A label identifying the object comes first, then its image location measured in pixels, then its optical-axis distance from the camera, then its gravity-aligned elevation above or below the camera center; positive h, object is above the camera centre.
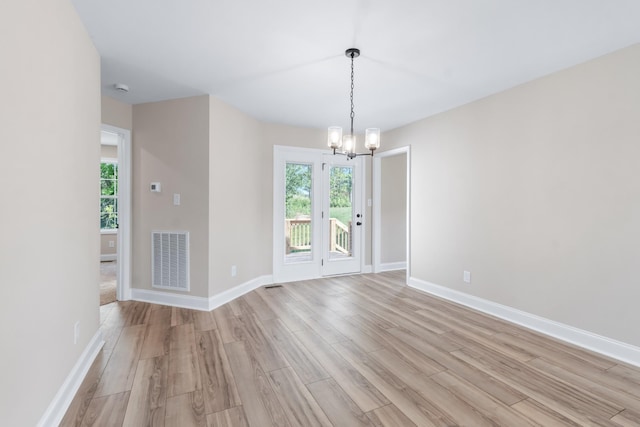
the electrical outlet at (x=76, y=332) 2.03 -0.85
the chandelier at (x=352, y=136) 2.74 +0.68
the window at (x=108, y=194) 6.68 +0.36
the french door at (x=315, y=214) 4.78 -0.06
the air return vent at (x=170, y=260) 3.62 -0.62
